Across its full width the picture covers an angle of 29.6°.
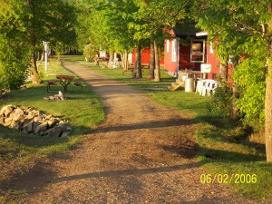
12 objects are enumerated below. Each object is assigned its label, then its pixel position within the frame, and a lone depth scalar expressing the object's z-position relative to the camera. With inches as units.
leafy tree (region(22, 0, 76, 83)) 1164.5
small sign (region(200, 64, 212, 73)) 1124.5
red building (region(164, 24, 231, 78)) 1448.1
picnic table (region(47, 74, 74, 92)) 973.2
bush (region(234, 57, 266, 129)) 490.3
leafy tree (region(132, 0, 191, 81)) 487.5
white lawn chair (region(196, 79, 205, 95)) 1000.2
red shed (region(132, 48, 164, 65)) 2118.7
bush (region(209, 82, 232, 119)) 674.2
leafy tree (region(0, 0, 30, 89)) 1086.4
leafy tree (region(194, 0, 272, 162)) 410.6
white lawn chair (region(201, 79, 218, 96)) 956.2
